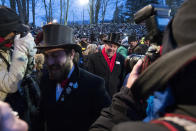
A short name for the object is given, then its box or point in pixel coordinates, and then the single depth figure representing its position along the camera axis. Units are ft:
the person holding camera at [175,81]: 1.95
